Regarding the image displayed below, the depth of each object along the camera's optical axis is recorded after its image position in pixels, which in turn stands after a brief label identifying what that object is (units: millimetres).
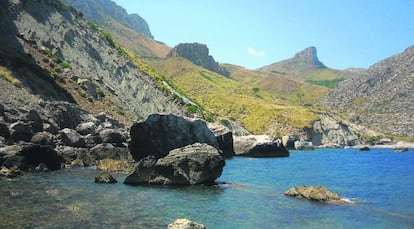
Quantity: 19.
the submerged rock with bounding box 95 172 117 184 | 39094
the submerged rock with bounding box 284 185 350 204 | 34688
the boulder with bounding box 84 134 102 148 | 60344
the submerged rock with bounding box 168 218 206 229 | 19108
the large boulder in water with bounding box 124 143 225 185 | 40062
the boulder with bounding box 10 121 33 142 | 48125
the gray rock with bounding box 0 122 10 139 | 46612
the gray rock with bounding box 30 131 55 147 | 49219
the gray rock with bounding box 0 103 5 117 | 54125
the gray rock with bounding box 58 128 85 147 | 57156
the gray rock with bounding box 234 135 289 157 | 101125
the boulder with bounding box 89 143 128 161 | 54981
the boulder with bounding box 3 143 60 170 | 40500
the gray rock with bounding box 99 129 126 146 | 62750
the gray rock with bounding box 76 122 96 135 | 65875
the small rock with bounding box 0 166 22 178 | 36494
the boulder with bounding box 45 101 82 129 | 67500
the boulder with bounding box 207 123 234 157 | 92375
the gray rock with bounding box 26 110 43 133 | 55906
